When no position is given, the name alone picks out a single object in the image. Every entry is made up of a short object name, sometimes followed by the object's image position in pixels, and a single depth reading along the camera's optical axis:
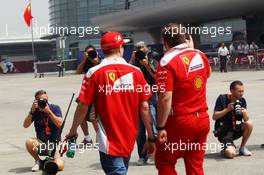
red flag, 48.33
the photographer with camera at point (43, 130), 7.72
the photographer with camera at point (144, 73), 7.71
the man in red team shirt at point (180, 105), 4.99
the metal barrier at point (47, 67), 45.11
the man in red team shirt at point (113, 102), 4.82
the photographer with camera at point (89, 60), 8.54
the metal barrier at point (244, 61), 30.15
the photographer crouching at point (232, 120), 7.88
